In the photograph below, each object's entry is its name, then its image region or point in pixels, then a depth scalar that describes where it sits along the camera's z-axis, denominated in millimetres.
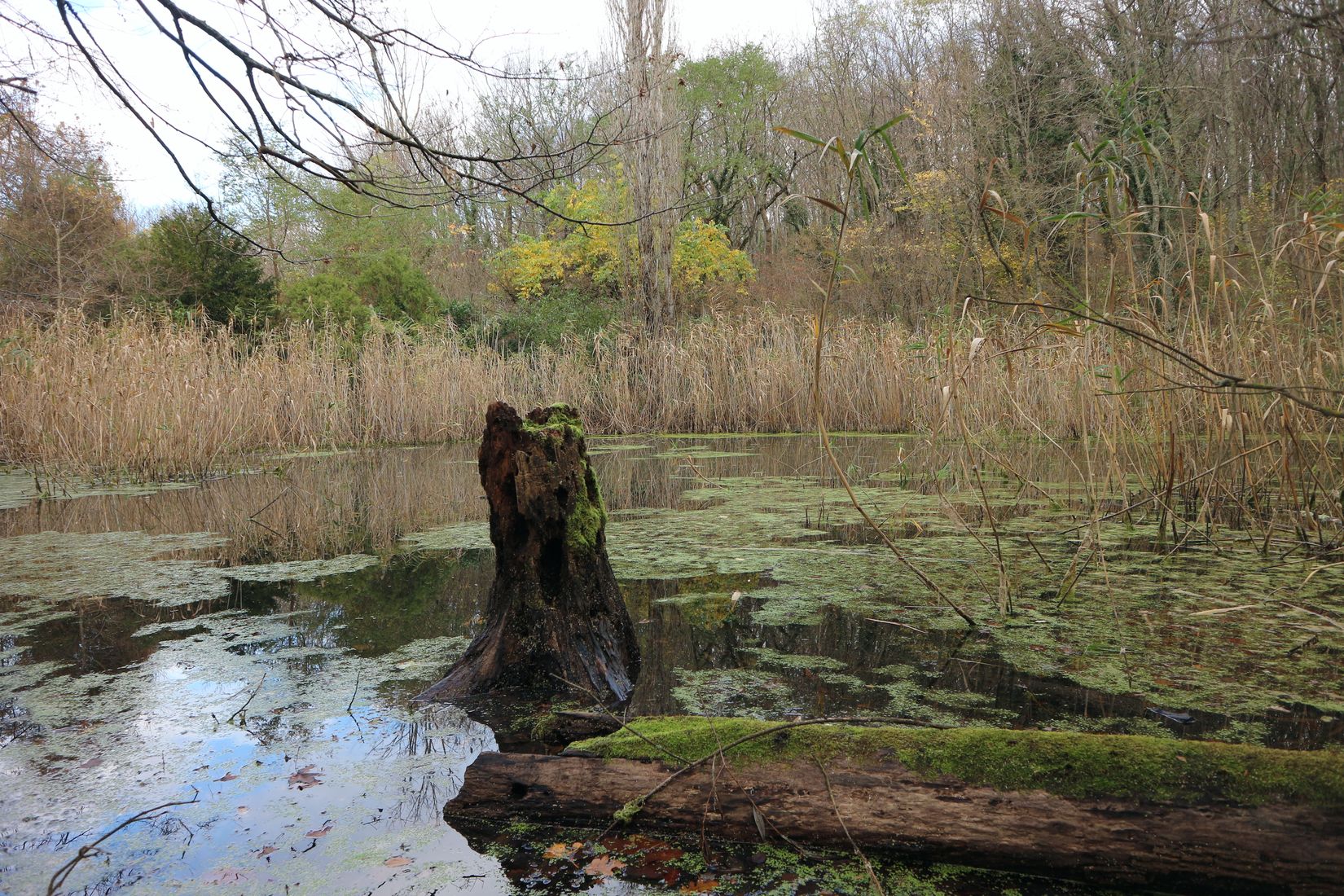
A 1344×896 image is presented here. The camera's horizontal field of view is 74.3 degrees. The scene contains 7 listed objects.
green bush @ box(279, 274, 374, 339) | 11070
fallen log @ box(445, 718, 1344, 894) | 1127
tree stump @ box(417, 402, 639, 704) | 2062
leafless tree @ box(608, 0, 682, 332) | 10961
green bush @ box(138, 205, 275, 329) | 10102
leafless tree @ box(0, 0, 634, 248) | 2670
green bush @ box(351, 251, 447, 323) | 12617
